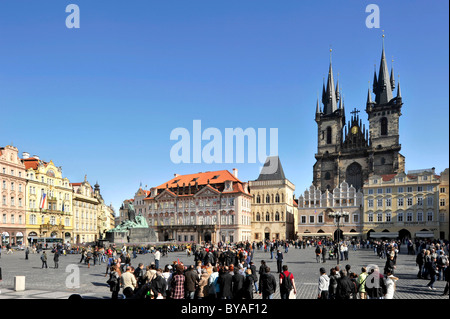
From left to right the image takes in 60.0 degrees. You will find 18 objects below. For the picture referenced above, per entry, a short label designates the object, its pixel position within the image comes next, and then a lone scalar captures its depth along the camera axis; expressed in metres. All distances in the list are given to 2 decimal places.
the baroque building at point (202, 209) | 74.12
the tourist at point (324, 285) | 11.16
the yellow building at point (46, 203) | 64.65
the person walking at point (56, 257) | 25.15
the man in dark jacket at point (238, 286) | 11.23
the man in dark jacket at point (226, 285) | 11.37
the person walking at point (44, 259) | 25.51
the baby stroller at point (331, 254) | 31.45
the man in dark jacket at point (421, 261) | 19.55
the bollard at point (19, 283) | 15.25
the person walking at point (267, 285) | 11.56
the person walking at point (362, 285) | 11.27
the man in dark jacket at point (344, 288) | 10.65
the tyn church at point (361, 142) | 79.50
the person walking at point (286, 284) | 11.41
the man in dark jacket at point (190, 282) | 11.74
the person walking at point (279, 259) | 20.78
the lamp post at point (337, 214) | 29.92
